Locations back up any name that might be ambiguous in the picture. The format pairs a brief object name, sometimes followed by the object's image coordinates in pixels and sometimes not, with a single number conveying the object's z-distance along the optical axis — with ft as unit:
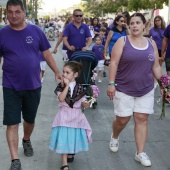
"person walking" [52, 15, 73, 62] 30.09
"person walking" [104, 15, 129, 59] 27.80
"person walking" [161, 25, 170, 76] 24.72
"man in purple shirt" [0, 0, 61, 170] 14.58
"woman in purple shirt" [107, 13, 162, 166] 15.58
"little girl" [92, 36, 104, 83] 36.78
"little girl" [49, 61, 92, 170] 14.92
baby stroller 23.65
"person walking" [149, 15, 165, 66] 34.86
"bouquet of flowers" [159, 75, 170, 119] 16.03
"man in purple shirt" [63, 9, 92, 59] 27.91
